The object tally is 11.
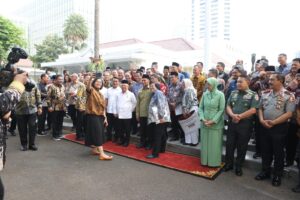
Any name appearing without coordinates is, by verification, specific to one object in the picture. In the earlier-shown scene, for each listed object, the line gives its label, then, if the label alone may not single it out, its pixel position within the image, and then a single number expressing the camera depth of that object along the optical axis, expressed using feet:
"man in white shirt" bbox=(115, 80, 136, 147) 21.24
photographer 7.54
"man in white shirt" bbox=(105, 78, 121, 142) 22.13
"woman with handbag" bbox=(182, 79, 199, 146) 19.49
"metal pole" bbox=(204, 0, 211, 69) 38.22
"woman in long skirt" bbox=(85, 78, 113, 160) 18.39
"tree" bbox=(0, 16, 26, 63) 66.49
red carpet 15.83
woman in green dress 16.26
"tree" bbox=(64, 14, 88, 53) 127.13
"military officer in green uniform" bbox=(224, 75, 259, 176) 15.07
